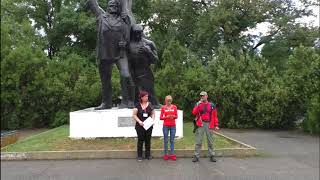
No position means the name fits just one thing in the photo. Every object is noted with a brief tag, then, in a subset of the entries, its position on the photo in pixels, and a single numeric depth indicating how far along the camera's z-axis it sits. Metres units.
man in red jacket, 6.47
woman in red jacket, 6.66
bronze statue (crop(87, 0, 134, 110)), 8.04
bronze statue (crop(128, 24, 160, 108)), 8.45
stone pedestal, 7.90
